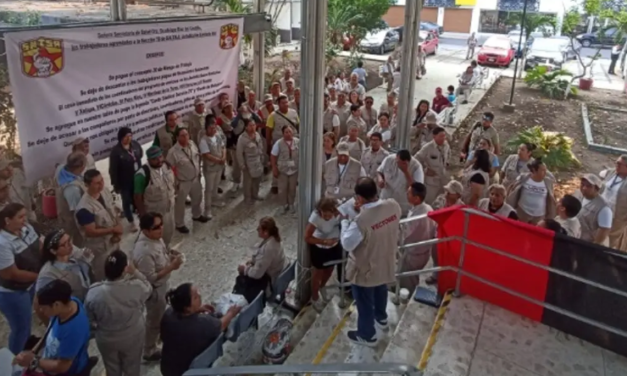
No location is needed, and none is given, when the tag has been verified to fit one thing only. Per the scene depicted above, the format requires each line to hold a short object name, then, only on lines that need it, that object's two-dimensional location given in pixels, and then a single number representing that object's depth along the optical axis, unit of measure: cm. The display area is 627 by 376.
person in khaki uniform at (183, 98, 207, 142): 785
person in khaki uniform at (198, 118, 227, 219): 698
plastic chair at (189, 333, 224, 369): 349
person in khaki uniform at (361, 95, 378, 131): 920
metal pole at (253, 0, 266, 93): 1010
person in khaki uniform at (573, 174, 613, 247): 503
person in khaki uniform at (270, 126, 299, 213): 727
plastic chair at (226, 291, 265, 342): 392
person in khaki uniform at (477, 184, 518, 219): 489
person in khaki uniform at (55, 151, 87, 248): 501
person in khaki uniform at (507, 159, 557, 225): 550
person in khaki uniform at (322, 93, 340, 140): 862
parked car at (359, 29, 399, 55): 2339
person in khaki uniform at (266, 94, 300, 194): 798
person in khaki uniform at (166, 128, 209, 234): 646
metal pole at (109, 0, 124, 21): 666
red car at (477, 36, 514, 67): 2195
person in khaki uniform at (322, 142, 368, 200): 636
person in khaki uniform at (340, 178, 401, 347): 399
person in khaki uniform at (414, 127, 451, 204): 678
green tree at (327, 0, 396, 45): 1866
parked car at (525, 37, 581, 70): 2147
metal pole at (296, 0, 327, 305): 443
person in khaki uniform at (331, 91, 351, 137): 901
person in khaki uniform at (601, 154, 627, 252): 579
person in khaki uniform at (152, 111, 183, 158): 708
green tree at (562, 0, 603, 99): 1731
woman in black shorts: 467
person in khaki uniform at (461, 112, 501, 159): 754
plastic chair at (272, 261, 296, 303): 474
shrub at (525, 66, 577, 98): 1702
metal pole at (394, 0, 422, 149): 745
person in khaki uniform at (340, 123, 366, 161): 723
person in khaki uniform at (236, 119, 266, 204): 734
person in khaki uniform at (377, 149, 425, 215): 607
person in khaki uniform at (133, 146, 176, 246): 577
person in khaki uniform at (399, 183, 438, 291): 486
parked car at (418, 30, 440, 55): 2358
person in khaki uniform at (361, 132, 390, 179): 671
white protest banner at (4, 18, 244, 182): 566
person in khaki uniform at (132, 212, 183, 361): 411
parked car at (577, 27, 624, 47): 2891
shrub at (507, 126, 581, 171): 1066
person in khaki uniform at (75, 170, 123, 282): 476
